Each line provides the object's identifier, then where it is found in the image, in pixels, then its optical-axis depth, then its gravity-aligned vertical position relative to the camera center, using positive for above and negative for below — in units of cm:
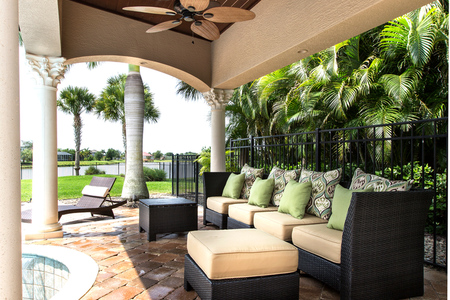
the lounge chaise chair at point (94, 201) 528 -92
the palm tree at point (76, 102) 1770 +268
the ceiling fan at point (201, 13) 317 +145
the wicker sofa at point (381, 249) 235 -76
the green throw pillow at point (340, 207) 282 -53
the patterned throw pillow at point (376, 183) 272 -31
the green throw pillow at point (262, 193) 433 -59
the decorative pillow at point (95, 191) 578 -76
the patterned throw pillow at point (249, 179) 512 -47
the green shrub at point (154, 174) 1622 -125
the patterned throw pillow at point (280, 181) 428 -43
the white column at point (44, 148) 452 +3
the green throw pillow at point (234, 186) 517 -60
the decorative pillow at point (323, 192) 344 -47
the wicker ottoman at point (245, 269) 218 -84
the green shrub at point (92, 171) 1848 -123
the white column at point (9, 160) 110 -4
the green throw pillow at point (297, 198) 352 -55
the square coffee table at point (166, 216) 429 -92
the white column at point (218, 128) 668 +47
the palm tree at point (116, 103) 1575 +234
